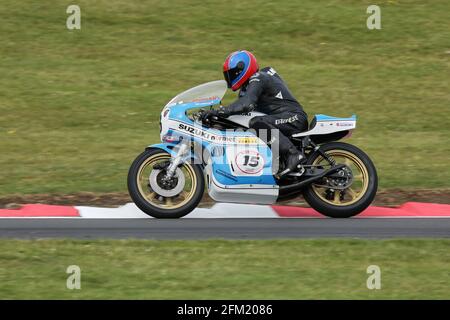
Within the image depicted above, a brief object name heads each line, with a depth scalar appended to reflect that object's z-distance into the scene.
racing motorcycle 11.20
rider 11.23
